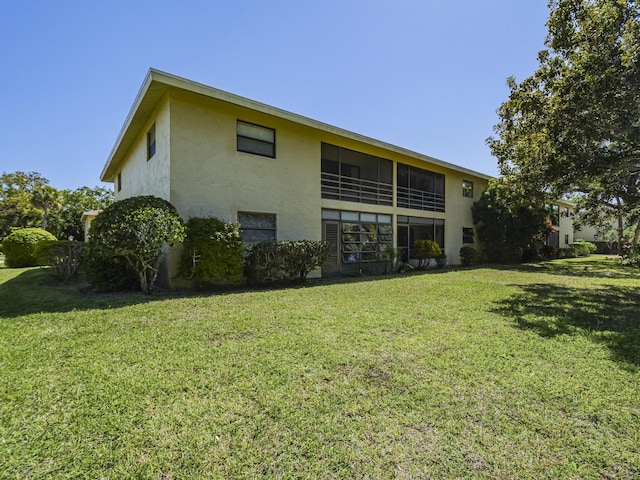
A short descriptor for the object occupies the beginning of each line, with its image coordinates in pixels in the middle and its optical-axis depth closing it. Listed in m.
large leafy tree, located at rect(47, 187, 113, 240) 36.84
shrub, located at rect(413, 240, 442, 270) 15.45
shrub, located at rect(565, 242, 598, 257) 27.52
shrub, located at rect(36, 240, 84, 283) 10.02
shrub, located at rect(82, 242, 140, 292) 8.23
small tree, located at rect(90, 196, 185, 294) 7.22
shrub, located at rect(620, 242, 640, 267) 17.08
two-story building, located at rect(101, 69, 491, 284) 9.27
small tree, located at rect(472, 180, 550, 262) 18.72
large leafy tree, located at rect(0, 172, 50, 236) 33.84
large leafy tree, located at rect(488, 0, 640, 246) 6.61
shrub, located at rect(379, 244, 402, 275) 13.98
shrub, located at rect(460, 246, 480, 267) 17.60
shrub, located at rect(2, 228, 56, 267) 16.34
